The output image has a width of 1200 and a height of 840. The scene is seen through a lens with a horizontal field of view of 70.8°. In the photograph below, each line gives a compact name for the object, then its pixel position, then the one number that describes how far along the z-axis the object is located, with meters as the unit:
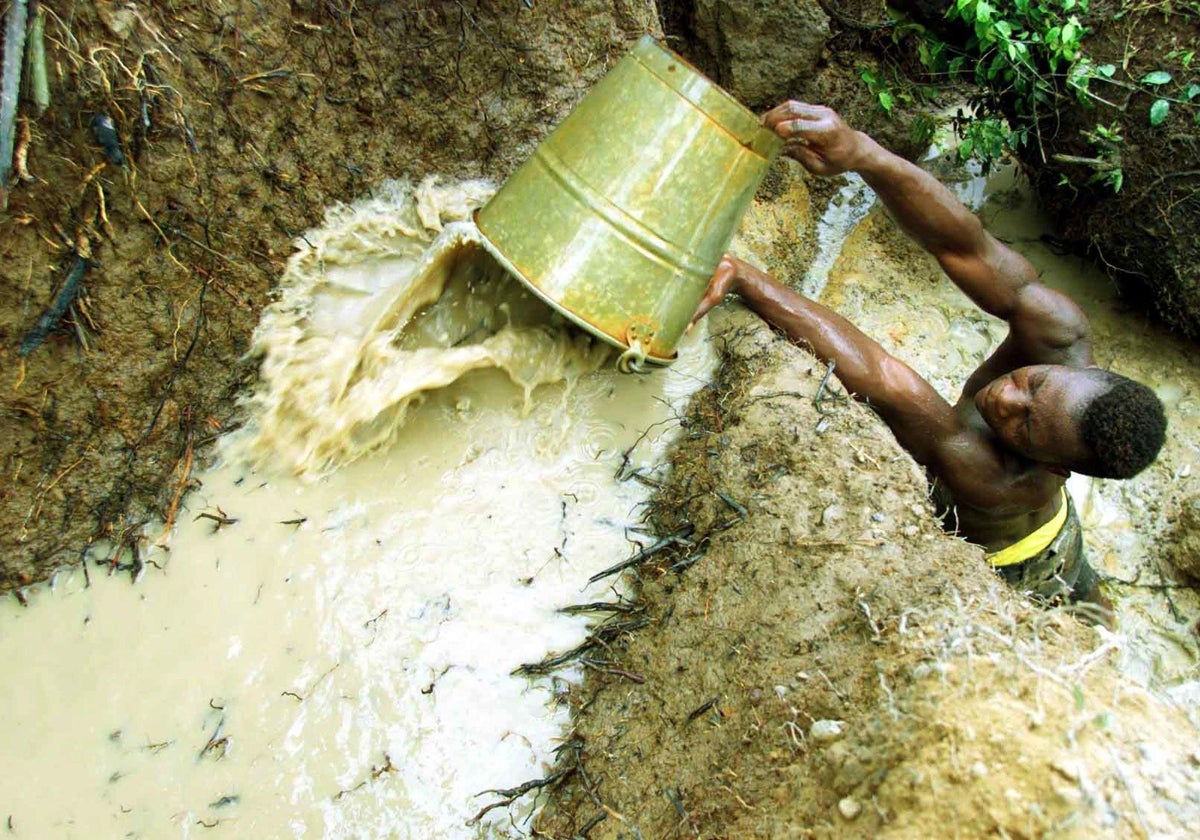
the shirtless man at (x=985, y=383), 2.55
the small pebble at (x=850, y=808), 1.67
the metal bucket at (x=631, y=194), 2.31
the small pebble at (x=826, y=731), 1.85
